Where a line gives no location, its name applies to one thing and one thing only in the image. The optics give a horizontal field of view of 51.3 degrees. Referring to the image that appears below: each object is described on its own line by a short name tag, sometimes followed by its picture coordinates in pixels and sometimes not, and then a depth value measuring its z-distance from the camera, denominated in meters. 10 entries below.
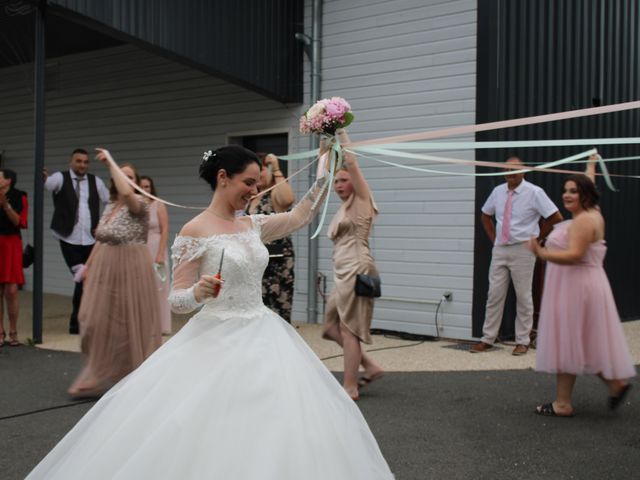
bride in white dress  2.38
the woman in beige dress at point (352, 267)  5.26
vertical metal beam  7.33
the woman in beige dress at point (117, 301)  5.49
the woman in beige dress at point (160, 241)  7.65
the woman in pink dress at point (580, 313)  4.65
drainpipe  9.31
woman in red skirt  7.48
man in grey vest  8.10
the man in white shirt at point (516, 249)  7.35
